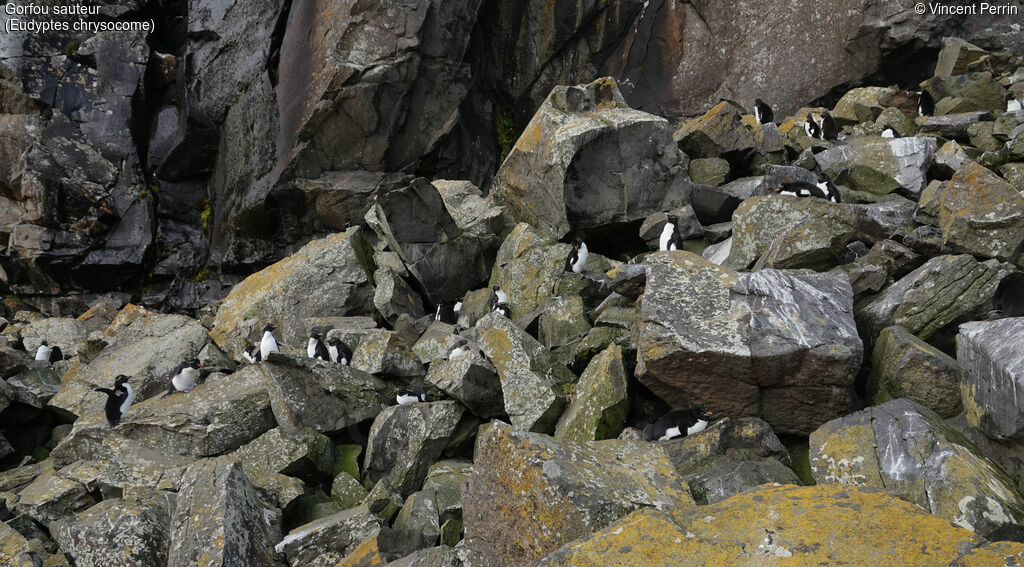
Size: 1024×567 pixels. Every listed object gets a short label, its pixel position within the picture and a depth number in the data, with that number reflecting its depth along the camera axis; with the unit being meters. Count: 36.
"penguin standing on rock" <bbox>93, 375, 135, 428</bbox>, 12.02
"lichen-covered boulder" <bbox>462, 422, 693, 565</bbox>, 5.43
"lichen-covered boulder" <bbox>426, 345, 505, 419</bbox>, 10.59
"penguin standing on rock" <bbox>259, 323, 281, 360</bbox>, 15.42
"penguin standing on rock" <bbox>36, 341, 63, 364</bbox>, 20.42
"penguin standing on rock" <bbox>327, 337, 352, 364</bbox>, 13.85
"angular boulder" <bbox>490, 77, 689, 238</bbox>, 15.57
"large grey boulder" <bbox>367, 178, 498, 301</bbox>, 16.98
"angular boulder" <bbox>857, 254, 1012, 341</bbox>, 8.79
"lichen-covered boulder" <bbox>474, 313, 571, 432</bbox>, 10.02
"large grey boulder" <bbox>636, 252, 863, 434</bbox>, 7.89
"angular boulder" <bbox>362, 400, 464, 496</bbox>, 10.08
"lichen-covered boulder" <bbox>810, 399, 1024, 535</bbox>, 5.68
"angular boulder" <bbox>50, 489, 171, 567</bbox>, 7.73
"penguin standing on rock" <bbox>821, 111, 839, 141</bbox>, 20.38
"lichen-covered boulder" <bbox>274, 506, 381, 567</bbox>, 7.98
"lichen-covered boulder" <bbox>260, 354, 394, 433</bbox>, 11.09
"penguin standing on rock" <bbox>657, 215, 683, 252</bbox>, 14.13
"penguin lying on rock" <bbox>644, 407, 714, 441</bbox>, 8.35
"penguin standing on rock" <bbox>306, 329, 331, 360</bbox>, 14.31
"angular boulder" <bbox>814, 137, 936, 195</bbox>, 15.66
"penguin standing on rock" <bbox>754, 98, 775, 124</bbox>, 22.50
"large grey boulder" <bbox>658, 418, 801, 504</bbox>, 6.76
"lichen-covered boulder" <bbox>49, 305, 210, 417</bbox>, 14.87
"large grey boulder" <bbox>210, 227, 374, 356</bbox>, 16.73
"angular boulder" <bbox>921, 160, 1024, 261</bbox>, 9.83
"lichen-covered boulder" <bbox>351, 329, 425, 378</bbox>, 12.61
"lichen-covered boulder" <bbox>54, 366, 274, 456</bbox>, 11.10
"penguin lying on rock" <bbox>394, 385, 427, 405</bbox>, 11.82
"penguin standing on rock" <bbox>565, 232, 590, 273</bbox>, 14.10
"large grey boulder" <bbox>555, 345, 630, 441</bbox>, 9.14
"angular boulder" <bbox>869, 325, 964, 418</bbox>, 7.78
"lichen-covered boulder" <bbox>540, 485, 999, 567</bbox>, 4.07
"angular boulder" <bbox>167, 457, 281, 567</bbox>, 7.06
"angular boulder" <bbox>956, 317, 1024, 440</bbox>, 6.19
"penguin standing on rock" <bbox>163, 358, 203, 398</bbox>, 13.84
